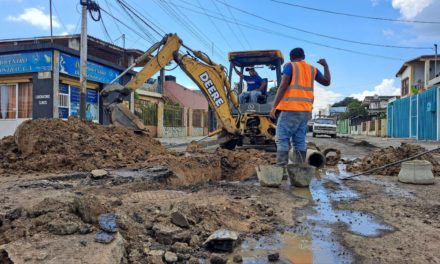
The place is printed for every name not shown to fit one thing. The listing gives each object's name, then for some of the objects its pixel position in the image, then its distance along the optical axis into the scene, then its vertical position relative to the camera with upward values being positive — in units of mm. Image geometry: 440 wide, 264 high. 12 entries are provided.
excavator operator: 11195 +1227
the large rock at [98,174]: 5967 -665
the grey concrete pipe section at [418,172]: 5977 -612
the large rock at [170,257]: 2678 -846
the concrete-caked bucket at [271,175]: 5457 -601
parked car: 30844 +268
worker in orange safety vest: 5605 +407
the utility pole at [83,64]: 14414 +2303
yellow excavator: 9641 +939
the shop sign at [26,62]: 15883 +2619
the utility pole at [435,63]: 36688 +6223
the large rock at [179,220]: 3254 -726
